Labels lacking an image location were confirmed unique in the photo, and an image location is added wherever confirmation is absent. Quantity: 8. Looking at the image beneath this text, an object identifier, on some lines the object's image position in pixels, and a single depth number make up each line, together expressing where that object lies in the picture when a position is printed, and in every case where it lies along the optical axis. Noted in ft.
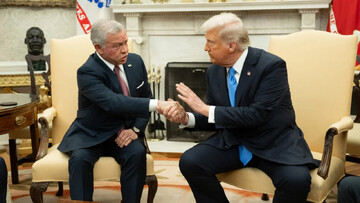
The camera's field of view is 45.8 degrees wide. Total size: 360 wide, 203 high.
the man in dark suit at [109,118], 7.77
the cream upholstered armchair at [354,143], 8.93
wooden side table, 8.16
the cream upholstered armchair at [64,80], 9.49
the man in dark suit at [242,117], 7.16
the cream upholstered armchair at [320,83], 8.04
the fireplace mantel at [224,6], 13.80
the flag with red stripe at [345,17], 13.10
